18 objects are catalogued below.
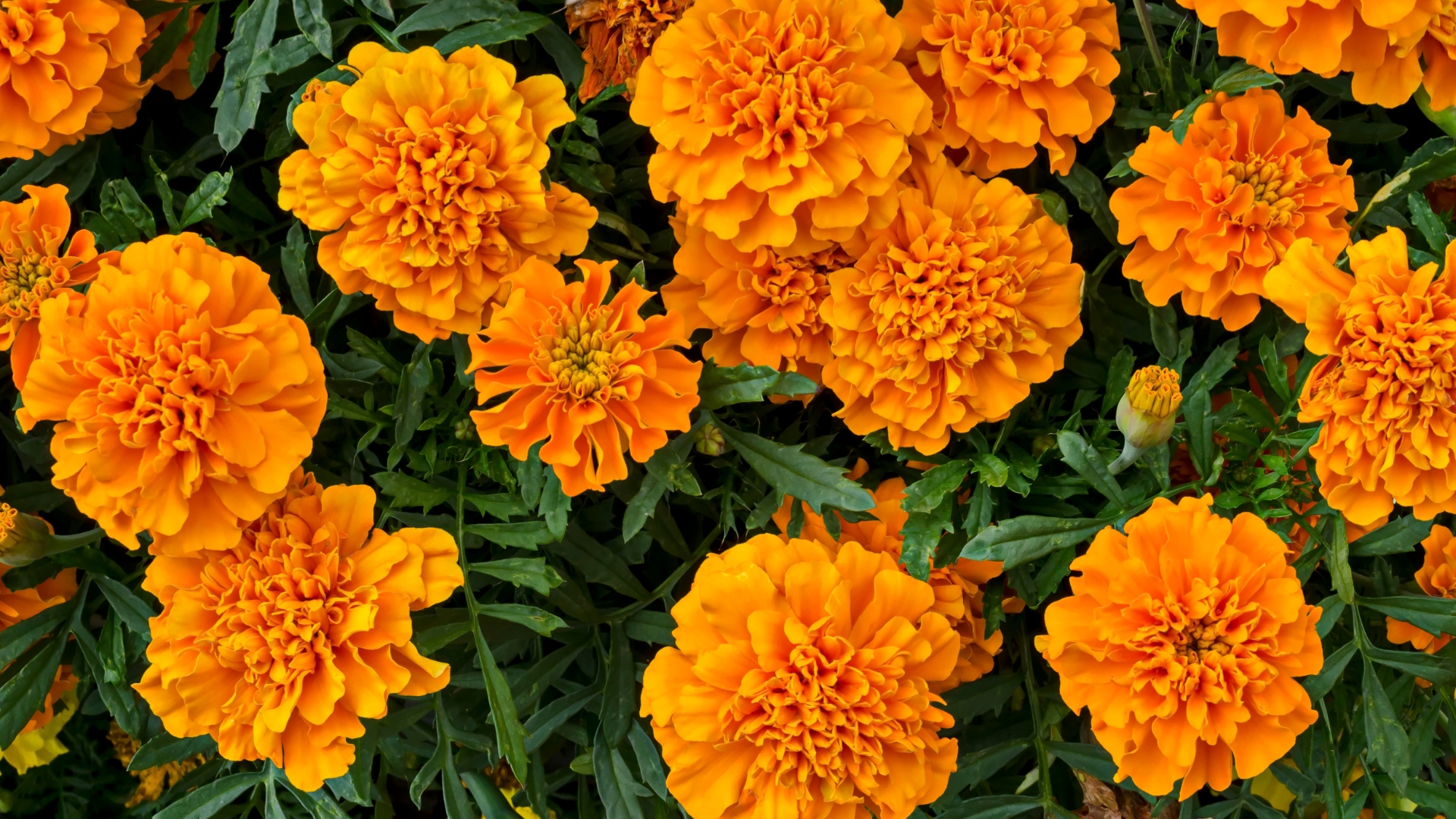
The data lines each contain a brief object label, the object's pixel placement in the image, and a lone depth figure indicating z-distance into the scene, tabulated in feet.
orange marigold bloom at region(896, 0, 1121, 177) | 2.59
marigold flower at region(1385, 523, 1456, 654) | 2.68
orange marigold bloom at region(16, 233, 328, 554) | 2.51
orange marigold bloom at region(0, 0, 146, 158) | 2.61
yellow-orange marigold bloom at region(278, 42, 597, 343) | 2.54
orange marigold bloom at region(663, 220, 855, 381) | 2.61
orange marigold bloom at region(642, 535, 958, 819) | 2.53
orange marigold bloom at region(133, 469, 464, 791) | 2.54
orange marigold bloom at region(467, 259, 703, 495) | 2.53
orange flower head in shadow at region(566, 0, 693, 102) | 2.64
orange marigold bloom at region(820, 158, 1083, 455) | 2.58
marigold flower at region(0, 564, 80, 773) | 2.71
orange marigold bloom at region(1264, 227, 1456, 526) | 2.50
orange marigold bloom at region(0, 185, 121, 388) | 2.59
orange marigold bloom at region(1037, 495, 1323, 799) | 2.51
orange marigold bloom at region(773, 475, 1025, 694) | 2.65
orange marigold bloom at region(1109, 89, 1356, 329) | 2.59
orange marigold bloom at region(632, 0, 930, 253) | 2.55
